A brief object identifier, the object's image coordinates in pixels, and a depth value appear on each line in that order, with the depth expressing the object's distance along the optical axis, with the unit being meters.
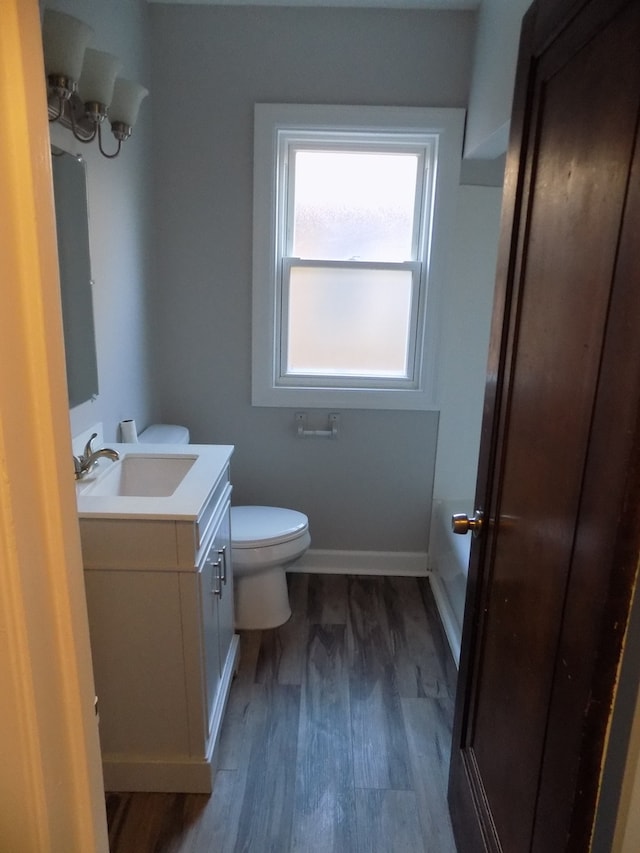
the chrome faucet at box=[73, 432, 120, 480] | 1.73
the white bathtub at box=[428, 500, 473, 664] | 2.41
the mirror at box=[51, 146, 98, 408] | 1.75
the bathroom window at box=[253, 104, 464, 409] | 2.54
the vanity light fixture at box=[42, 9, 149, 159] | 1.51
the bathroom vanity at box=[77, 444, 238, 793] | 1.52
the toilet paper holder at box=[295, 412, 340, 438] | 2.83
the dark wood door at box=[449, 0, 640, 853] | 0.79
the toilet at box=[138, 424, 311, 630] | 2.33
